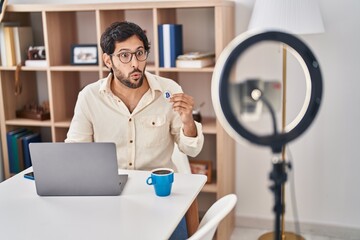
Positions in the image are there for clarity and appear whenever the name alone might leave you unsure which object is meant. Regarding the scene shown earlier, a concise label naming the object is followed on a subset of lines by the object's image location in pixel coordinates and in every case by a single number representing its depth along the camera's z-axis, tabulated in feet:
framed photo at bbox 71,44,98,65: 9.41
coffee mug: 5.08
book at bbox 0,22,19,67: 9.75
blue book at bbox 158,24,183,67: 8.59
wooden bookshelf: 8.64
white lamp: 7.28
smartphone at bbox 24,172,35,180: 5.90
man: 6.42
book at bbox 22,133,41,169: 10.23
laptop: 4.95
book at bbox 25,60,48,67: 9.61
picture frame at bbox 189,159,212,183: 9.41
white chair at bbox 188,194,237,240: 4.07
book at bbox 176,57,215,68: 8.50
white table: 4.25
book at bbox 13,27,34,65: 9.88
